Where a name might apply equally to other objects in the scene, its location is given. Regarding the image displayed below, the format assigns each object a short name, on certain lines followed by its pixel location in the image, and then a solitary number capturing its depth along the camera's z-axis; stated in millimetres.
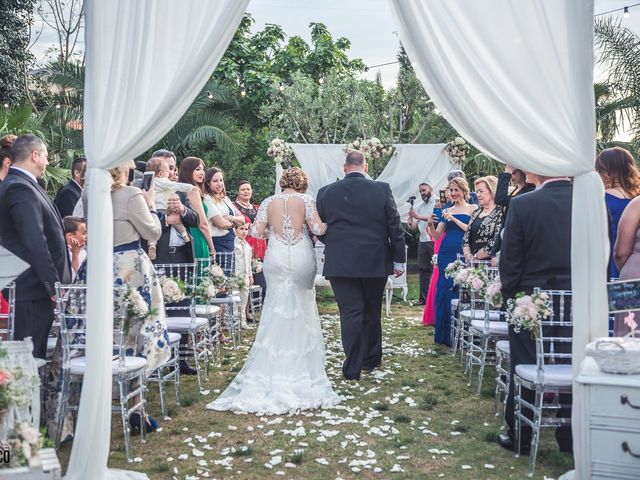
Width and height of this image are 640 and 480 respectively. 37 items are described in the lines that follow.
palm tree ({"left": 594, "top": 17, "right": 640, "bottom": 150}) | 13406
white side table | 3270
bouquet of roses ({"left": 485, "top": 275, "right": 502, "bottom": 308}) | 5172
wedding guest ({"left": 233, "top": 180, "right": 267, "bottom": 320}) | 10047
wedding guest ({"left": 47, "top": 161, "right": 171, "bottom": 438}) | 5156
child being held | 6992
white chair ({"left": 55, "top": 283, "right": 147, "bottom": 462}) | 4570
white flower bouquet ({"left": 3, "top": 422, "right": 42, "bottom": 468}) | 2922
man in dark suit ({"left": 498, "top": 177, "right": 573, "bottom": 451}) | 4785
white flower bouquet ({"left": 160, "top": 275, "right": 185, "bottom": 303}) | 5598
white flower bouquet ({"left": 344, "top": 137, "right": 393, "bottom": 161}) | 11320
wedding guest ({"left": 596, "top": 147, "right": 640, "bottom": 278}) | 5457
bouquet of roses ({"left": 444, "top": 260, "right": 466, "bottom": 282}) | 7211
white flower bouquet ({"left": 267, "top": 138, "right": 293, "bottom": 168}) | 11859
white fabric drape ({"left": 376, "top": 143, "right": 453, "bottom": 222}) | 11938
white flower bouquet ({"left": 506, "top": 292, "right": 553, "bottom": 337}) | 4371
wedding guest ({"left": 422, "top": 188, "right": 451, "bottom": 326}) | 8781
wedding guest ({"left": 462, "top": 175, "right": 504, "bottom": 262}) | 7250
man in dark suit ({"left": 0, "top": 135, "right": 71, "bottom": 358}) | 4656
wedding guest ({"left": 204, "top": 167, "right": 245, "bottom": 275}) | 8172
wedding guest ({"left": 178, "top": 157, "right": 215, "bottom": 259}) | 7448
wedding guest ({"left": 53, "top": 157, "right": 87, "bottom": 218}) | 7316
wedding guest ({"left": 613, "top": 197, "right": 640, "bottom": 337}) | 4895
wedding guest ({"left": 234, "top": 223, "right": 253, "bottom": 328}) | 9070
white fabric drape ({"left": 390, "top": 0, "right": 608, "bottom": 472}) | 4055
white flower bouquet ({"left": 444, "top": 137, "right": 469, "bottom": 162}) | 11484
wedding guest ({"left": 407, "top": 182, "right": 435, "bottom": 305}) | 10820
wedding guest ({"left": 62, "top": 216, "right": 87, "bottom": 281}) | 5922
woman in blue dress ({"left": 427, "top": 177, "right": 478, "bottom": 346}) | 8156
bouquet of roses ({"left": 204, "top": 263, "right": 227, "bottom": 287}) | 7008
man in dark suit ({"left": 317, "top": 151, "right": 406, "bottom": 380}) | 6891
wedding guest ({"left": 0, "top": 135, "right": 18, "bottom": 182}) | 5743
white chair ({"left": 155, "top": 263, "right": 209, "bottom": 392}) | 6355
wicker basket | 3379
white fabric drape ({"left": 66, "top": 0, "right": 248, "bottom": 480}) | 4121
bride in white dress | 6250
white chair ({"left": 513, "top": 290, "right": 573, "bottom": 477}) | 4352
